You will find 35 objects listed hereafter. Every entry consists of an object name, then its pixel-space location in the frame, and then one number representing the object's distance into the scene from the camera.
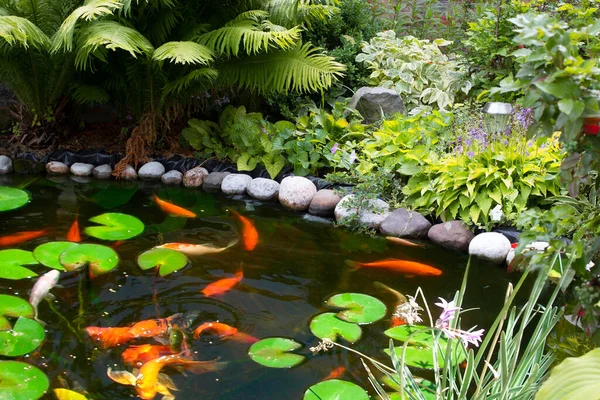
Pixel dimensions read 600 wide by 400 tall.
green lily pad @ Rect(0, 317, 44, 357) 2.51
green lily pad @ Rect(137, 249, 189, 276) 3.40
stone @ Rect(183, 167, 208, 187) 5.12
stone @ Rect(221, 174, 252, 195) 4.92
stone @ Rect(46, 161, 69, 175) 5.38
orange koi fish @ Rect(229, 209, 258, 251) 3.87
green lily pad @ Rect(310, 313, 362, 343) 2.75
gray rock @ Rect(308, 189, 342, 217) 4.45
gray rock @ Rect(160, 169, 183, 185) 5.18
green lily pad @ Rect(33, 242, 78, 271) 3.25
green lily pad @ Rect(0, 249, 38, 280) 3.12
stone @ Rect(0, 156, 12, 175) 5.29
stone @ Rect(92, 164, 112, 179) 5.33
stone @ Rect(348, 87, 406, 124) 5.34
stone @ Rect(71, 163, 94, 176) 5.36
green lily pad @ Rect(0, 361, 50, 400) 2.22
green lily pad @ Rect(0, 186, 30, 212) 4.04
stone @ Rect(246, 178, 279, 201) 4.79
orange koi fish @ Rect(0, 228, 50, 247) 3.66
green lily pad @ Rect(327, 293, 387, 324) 2.90
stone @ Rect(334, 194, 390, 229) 4.22
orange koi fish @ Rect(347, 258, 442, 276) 3.54
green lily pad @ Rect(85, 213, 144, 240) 3.79
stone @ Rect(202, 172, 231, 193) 5.05
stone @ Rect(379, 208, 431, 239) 4.09
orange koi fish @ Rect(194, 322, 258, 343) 2.74
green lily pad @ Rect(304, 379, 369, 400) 2.27
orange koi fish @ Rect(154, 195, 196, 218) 4.40
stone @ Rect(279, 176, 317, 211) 4.59
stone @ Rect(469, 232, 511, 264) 3.72
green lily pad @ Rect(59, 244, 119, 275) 3.24
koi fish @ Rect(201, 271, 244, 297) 3.17
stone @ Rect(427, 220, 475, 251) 3.92
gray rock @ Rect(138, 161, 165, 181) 5.24
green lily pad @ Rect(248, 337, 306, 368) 2.55
